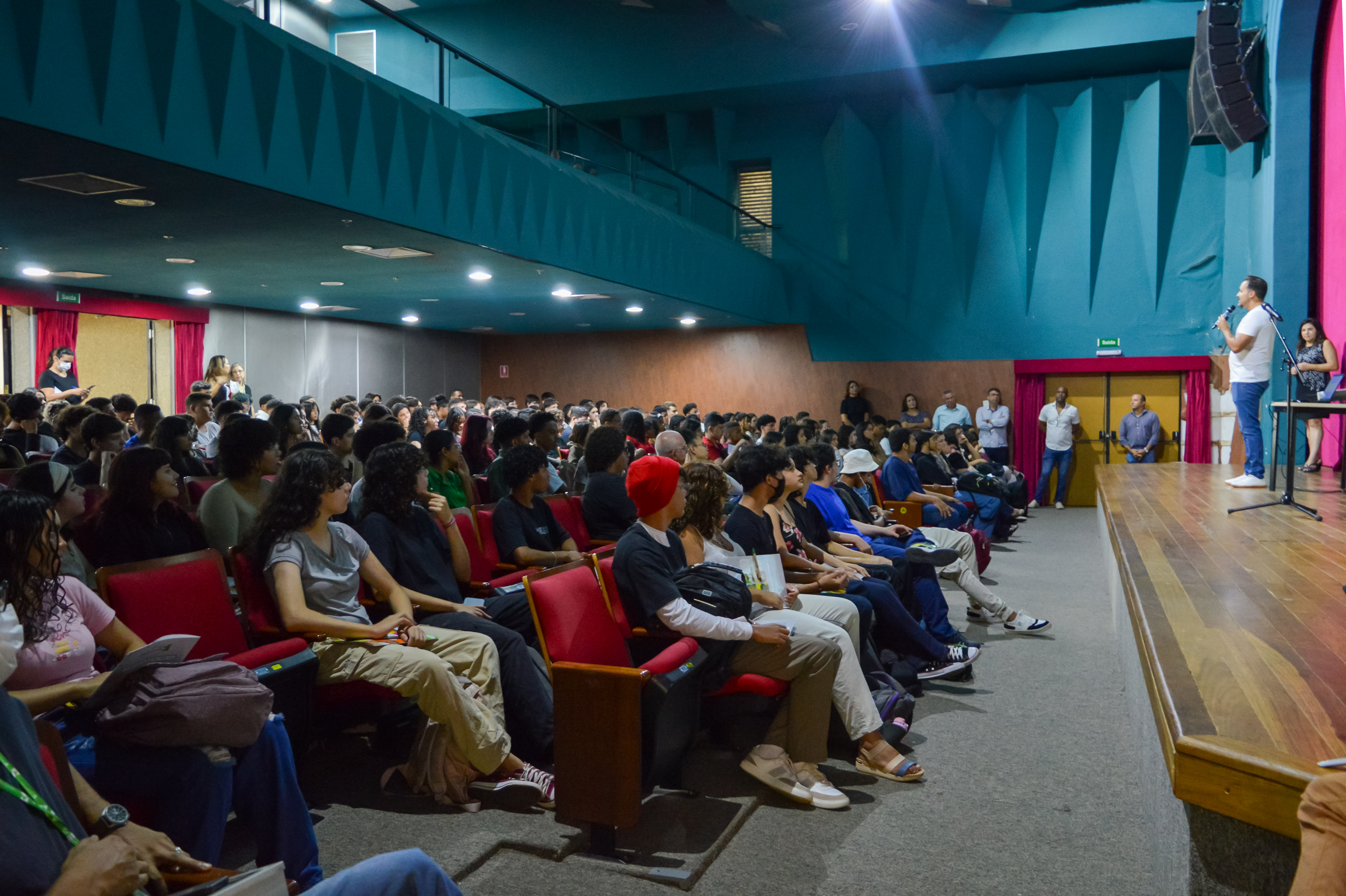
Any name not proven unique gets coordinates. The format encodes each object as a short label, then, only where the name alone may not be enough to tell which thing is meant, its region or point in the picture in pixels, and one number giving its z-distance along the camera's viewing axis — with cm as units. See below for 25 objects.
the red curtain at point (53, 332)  1030
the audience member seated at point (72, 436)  522
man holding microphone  587
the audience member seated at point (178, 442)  498
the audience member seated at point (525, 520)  443
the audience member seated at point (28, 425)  599
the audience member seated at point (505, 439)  544
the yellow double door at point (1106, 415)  1324
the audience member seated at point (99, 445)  462
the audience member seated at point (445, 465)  496
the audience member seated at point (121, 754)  220
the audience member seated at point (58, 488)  315
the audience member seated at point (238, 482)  384
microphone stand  508
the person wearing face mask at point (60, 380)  879
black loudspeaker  902
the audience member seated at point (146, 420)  594
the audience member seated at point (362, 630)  299
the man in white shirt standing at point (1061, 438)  1310
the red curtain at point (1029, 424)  1370
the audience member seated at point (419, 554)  338
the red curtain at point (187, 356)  1173
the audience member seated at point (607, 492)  514
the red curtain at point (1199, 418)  1277
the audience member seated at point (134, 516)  332
